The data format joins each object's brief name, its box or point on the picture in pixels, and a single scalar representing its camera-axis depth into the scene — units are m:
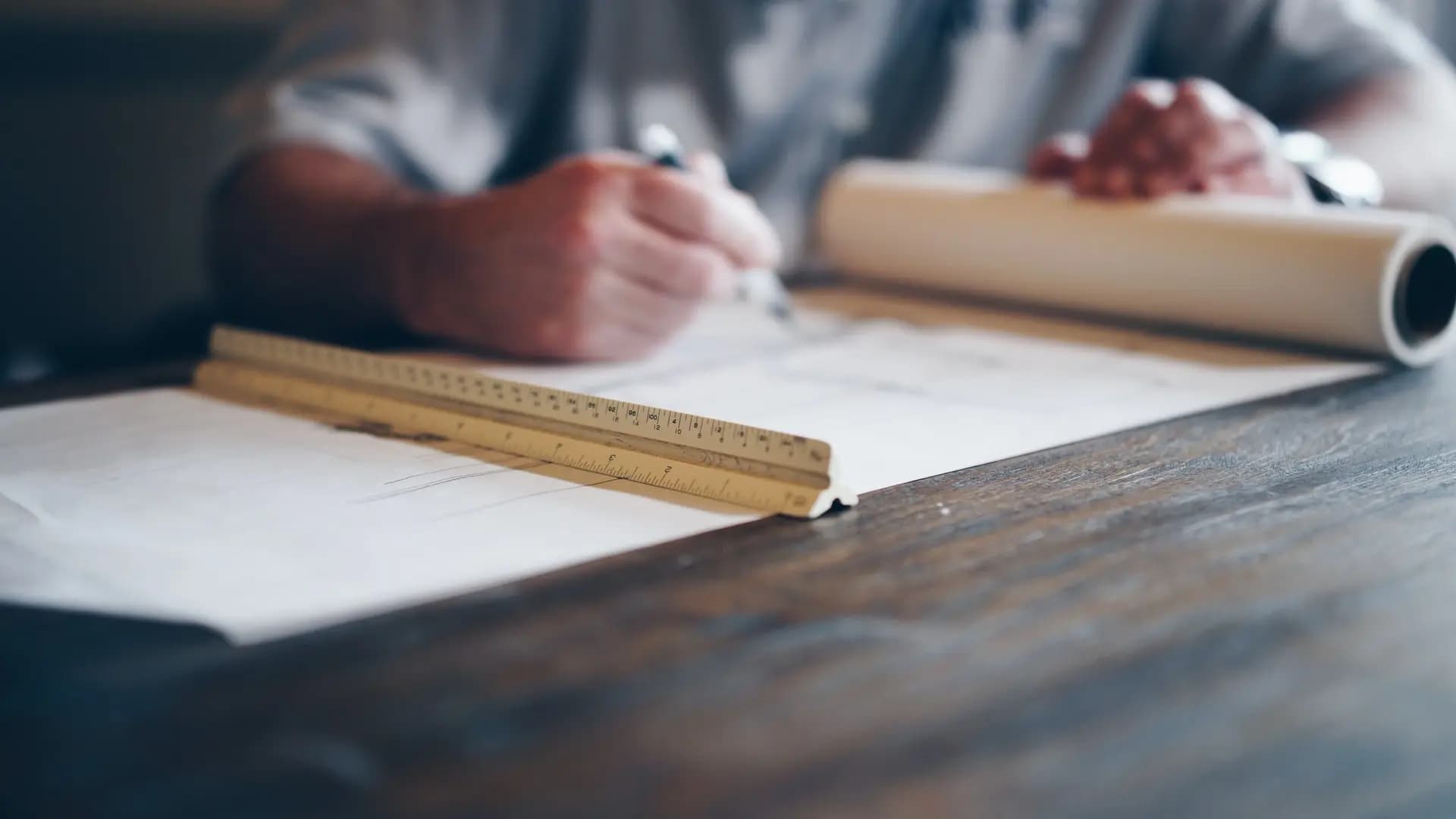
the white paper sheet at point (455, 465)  0.58
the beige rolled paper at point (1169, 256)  1.03
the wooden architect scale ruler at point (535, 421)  0.68
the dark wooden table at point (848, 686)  0.39
